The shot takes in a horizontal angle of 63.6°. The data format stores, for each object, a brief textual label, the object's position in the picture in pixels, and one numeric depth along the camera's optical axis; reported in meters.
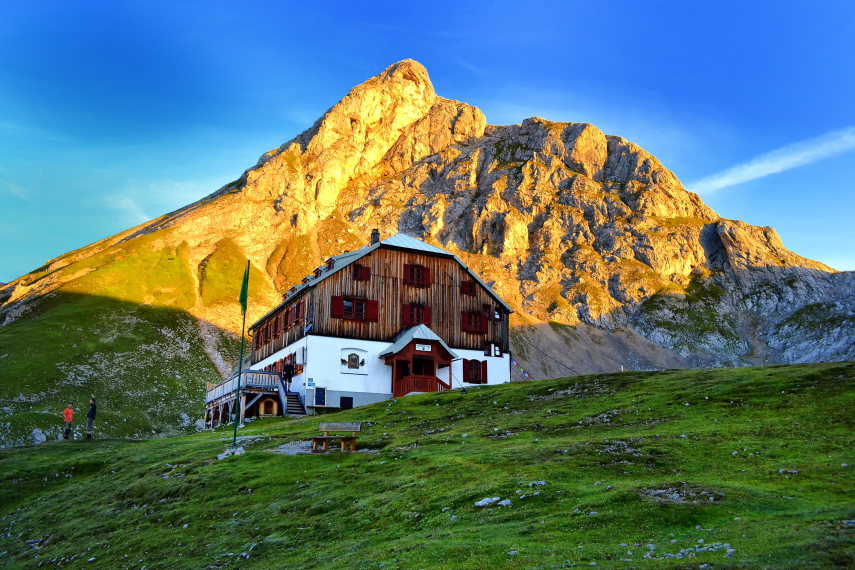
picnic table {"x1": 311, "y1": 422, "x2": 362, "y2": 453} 31.45
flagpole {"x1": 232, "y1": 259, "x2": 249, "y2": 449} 36.83
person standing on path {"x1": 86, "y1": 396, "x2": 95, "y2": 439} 49.50
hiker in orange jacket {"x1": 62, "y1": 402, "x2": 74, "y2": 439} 49.59
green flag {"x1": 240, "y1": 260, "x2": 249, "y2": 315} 36.83
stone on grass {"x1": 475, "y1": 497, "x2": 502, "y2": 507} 18.67
